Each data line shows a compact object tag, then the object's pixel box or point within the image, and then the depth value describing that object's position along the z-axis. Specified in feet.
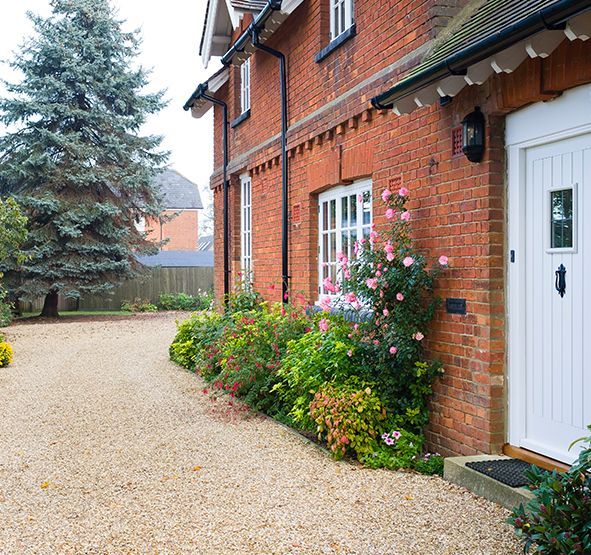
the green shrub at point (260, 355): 27.58
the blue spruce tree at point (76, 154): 75.77
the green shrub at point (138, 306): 89.61
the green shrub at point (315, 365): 21.93
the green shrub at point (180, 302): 93.20
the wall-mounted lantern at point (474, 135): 17.81
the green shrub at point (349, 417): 19.71
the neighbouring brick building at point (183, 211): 163.02
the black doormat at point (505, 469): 15.64
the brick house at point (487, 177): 15.65
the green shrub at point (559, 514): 11.18
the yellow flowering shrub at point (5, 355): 42.39
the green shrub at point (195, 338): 37.11
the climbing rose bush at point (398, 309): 19.93
